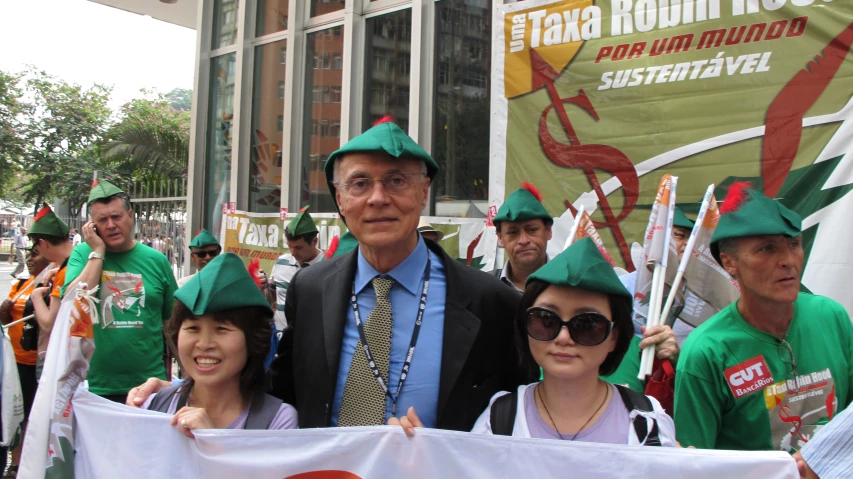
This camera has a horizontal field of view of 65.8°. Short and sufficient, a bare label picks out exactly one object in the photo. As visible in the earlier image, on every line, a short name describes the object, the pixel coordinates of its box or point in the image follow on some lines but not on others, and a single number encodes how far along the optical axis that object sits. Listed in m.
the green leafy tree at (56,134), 24.53
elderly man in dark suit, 2.04
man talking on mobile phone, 3.98
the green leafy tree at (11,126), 22.77
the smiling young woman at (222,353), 2.18
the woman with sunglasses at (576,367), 1.93
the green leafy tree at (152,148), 15.93
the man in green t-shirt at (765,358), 2.23
